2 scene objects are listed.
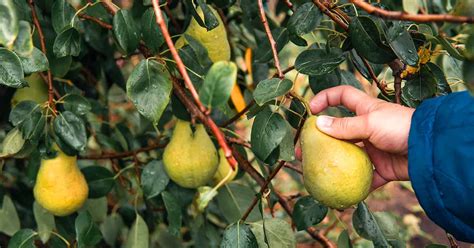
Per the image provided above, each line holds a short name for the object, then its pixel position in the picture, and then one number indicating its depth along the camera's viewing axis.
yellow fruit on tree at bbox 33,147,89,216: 1.14
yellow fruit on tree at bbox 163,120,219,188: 1.09
